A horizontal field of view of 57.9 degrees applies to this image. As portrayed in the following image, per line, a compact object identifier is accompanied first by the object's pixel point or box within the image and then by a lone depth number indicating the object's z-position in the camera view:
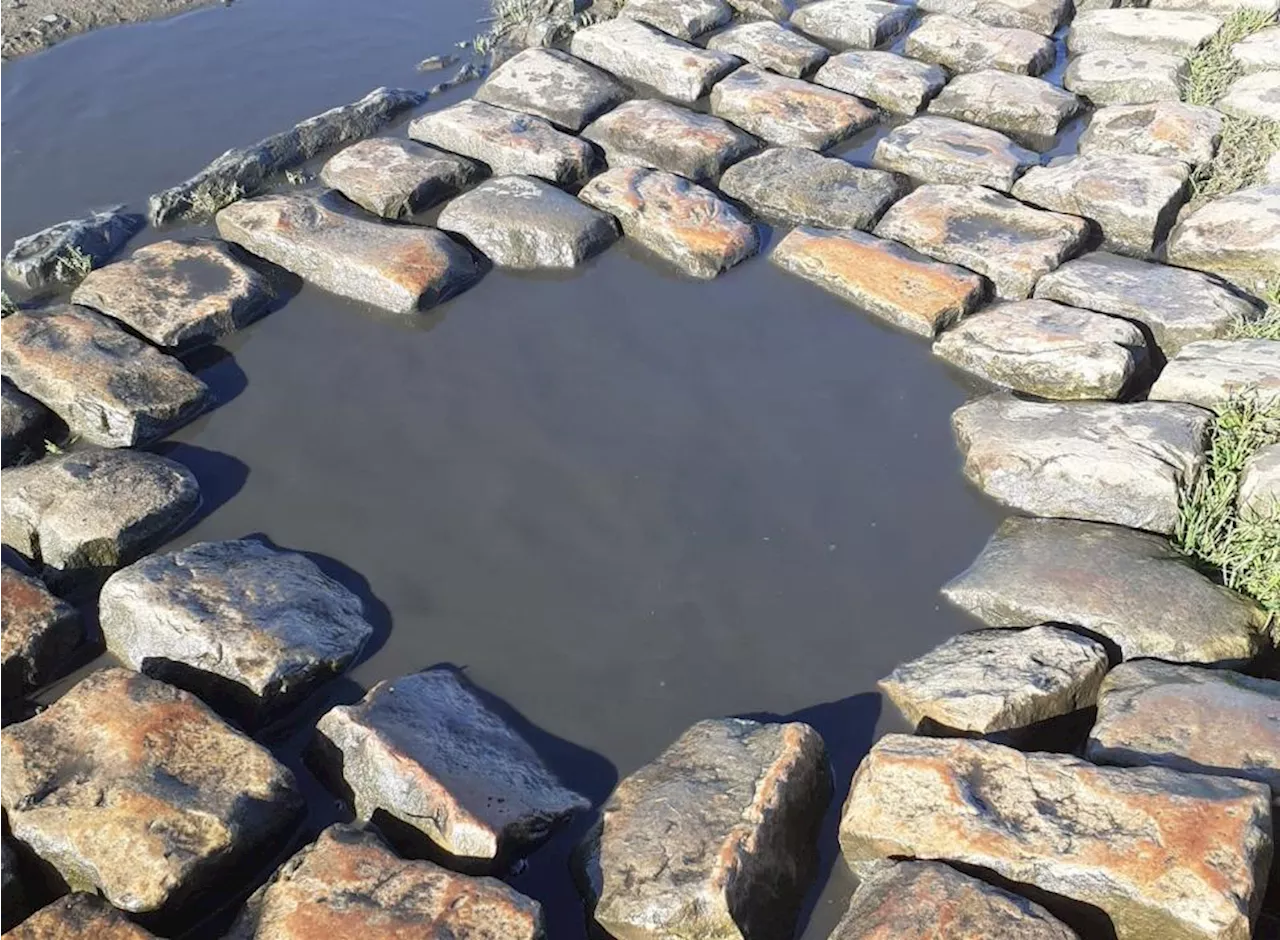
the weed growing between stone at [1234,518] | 3.32
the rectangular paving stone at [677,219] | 4.62
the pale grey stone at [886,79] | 5.65
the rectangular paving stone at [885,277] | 4.36
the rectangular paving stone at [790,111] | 5.39
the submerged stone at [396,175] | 4.88
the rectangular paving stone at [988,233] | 4.50
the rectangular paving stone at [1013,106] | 5.48
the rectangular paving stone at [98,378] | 3.81
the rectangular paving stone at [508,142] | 5.07
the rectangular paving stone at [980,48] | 5.88
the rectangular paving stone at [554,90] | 5.49
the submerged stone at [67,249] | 4.48
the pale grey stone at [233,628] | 3.05
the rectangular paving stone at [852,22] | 6.15
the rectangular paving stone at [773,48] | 5.90
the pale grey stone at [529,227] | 4.64
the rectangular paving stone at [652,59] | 5.74
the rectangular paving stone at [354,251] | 4.40
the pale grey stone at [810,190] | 4.86
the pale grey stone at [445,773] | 2.71
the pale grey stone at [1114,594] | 3.18
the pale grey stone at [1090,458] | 3.55
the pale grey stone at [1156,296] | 4.19
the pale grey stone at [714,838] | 2.55
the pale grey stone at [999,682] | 2.97
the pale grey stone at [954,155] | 5.04
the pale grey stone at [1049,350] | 3.98
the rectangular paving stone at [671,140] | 5.16
